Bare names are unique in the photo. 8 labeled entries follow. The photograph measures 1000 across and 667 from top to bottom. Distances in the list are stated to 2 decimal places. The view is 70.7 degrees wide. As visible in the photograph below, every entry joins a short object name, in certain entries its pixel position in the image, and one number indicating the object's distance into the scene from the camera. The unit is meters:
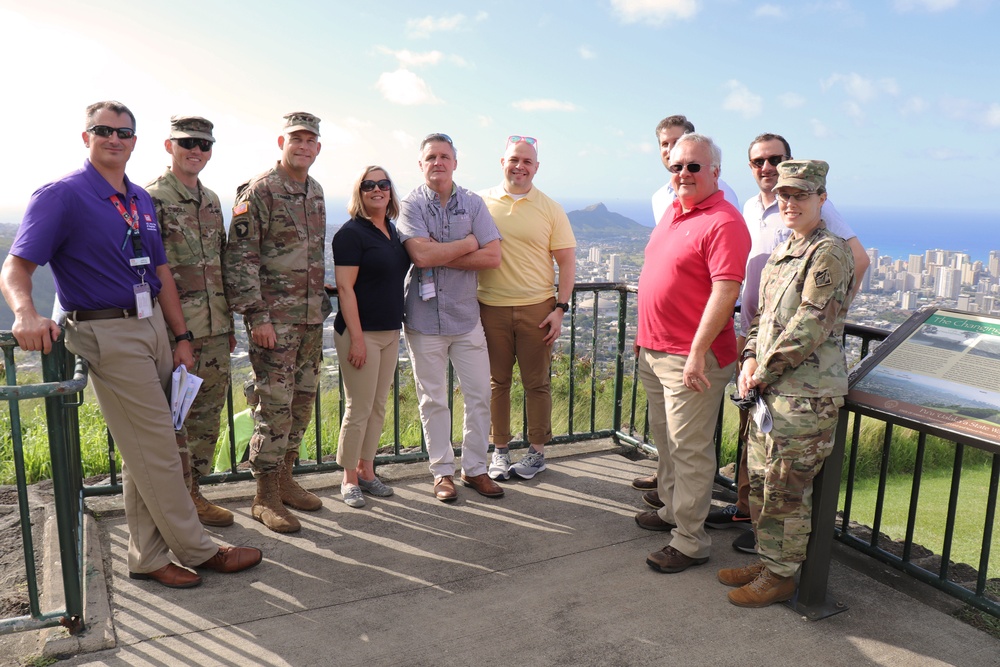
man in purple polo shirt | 2.68
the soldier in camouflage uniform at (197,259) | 3.37
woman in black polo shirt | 3.78
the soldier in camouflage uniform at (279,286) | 3.52
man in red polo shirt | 3.12
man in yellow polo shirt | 4.24
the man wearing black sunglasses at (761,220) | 3.56
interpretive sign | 2.64
